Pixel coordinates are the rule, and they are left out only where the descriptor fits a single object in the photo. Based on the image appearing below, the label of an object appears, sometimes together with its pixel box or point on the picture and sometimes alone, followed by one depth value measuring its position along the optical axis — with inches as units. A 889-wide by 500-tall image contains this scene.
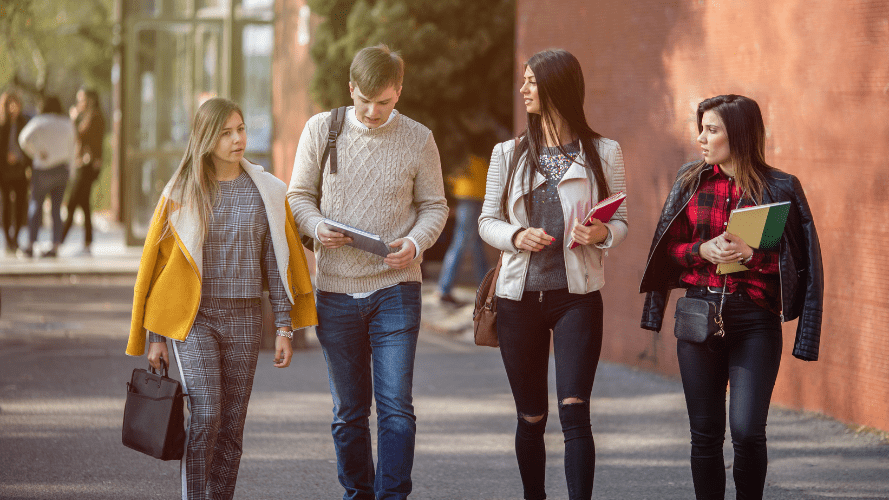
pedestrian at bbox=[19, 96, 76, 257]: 1045.8
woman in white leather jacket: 323.4
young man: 333.1
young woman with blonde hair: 315.0
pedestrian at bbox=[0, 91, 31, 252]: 1086.1
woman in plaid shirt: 309.7
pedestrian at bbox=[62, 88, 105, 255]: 1143.2
